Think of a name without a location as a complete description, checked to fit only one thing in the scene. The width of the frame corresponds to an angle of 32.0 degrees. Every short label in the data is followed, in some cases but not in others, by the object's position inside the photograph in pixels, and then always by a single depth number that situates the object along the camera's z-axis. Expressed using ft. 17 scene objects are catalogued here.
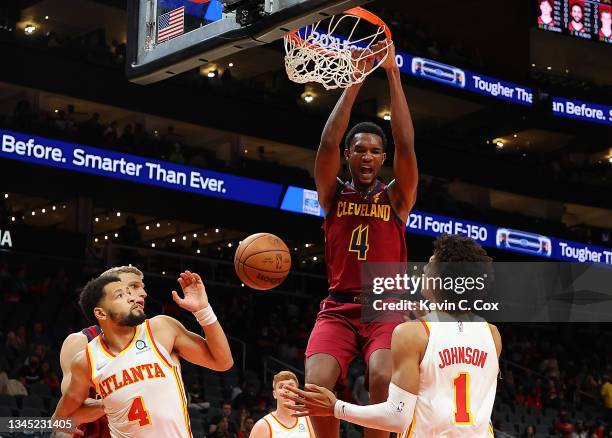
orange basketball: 21.35
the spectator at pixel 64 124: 68.39
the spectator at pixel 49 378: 49.55
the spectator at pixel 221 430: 45.16
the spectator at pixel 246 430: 47.42
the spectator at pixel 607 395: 71.97
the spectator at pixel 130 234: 75.10
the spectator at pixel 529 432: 59.11
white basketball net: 21.67
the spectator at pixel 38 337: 55.36
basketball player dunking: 20.48
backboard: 21.20
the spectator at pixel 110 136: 70.18
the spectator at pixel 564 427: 62.49
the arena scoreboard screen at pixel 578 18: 95.25
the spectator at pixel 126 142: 70.69
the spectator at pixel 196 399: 51.49
